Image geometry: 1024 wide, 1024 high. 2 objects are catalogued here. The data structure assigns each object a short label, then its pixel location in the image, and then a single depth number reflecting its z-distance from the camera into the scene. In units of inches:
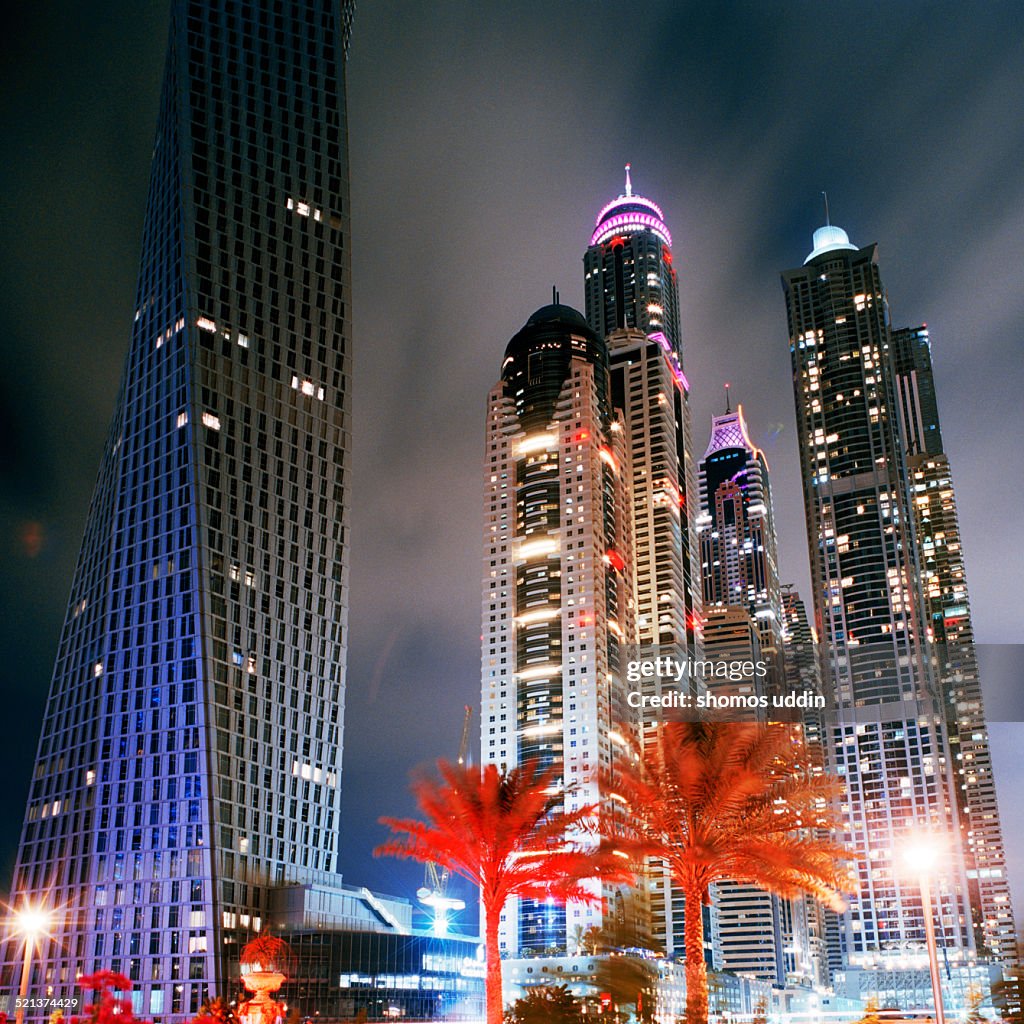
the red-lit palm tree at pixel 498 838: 1482.5
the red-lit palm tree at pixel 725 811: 1353.3
